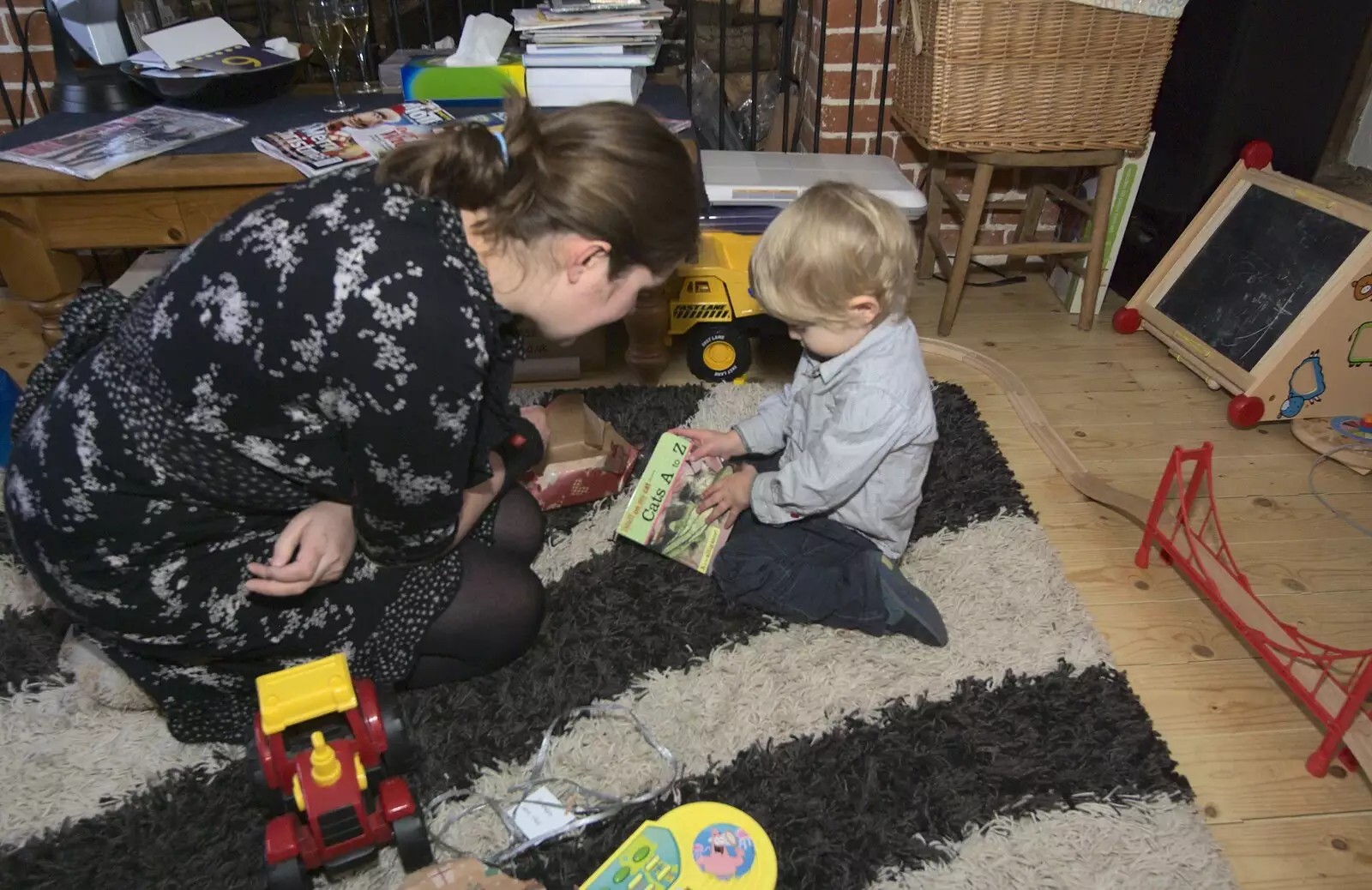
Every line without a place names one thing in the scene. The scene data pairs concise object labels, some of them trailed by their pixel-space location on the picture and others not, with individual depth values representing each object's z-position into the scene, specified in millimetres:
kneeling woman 807
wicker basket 1782
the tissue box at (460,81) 1834
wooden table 1553
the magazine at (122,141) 1562
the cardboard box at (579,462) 1486
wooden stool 1945
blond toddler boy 1164
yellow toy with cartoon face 924
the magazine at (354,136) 1613
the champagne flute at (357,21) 1764
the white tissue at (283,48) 1908
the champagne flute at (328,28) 1733
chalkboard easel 1720
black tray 1772
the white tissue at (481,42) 1867
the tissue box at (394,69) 1992
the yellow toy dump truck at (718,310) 1757
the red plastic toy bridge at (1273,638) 1080
